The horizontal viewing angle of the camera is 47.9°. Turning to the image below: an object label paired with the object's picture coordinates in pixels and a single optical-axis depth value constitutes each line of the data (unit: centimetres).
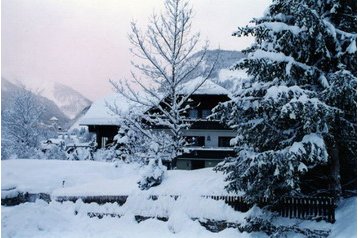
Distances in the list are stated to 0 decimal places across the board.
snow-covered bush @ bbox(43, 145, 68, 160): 3152
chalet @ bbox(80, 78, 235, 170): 2797
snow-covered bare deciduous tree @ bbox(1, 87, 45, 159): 3005
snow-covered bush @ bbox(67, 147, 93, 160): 3161
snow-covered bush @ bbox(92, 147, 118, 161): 2899
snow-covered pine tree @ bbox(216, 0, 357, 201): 893
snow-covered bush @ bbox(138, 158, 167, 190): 1390
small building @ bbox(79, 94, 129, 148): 3319
